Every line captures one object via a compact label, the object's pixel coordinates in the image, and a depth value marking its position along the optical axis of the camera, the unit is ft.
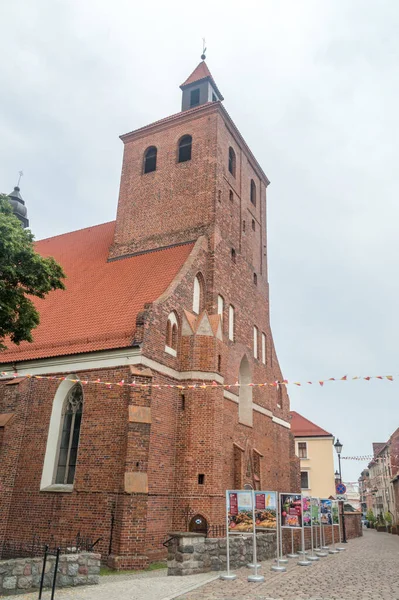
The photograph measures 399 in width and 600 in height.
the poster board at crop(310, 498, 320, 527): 51.28
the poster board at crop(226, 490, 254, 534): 37.68
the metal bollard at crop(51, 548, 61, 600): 26.16
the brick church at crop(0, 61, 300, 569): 44.21
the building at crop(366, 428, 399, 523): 162.79
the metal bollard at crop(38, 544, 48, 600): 26.95
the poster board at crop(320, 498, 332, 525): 57.92
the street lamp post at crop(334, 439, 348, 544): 81.76
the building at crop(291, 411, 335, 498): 131.44
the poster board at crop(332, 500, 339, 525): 63.65
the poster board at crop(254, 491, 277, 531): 39.88
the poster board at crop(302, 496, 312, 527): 46.71
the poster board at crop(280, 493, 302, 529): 44.18
